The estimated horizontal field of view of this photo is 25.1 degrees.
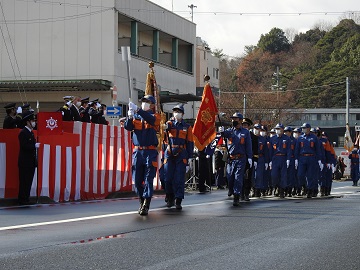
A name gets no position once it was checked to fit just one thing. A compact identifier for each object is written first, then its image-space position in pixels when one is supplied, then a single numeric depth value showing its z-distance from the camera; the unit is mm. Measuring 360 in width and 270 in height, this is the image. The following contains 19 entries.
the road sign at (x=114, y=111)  26125
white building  37031
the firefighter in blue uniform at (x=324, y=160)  24312
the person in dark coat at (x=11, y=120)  17359
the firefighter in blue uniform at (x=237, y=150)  17578
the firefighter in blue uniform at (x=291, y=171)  23012
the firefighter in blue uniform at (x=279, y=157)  22655
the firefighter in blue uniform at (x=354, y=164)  38062
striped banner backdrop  16812
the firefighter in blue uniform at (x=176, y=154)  15633
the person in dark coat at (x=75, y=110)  19281
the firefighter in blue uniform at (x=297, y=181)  23234
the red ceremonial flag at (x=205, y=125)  22094
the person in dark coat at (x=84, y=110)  20281
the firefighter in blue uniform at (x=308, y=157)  22922
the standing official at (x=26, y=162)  16312
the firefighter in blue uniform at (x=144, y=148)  13898
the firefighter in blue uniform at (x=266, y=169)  22641
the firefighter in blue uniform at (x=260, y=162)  22141
